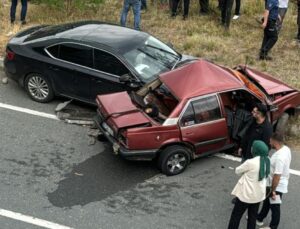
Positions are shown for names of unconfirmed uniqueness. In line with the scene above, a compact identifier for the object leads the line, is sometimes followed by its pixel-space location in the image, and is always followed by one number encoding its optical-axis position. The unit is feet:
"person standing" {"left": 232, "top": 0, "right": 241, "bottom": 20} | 48.98
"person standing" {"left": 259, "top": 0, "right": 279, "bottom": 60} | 39.70
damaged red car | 27.37
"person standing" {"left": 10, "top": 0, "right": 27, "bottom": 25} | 44.78
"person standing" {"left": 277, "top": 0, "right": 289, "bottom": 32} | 43.60
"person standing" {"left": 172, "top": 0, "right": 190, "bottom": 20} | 47.39
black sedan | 32.17
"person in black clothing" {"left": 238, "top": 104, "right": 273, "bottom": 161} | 25.50
